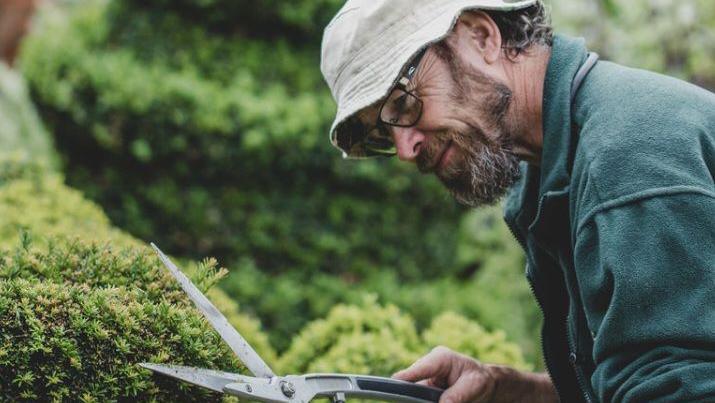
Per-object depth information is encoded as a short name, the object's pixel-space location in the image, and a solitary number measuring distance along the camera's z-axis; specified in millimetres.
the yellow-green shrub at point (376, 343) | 3811
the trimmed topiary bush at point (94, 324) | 2133
